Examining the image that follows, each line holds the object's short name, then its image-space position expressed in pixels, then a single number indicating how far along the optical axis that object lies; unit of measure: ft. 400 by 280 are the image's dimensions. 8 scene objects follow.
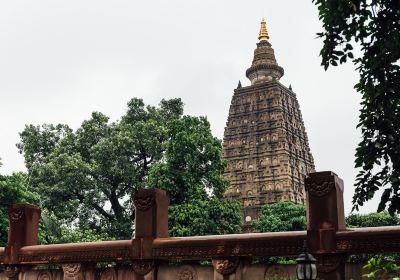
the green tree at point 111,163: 105.09
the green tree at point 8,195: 61.82
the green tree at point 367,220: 127.95
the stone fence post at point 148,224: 31.42
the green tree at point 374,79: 27.07
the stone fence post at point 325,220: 26.73
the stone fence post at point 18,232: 35.65
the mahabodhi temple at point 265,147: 166.71
